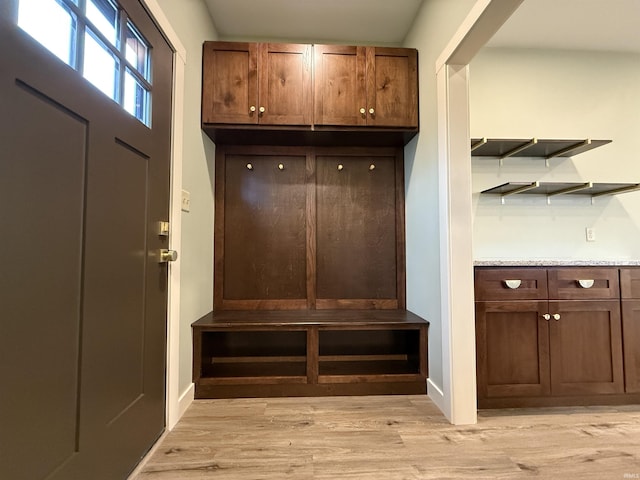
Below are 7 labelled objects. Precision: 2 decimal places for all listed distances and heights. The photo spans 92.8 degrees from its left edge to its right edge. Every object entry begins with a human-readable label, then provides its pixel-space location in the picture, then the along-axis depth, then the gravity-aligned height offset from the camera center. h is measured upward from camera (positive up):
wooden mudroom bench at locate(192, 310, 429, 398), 1.97 -0.73
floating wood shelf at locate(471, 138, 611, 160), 2.07 +0.78
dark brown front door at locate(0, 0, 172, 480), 0.77 -0.04
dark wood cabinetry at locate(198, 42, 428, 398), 2.02 +0.27
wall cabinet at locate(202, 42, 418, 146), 2.07 +1.15
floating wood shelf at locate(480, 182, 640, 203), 2.12 +0.49
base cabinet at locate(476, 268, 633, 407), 1.76 -0.46
